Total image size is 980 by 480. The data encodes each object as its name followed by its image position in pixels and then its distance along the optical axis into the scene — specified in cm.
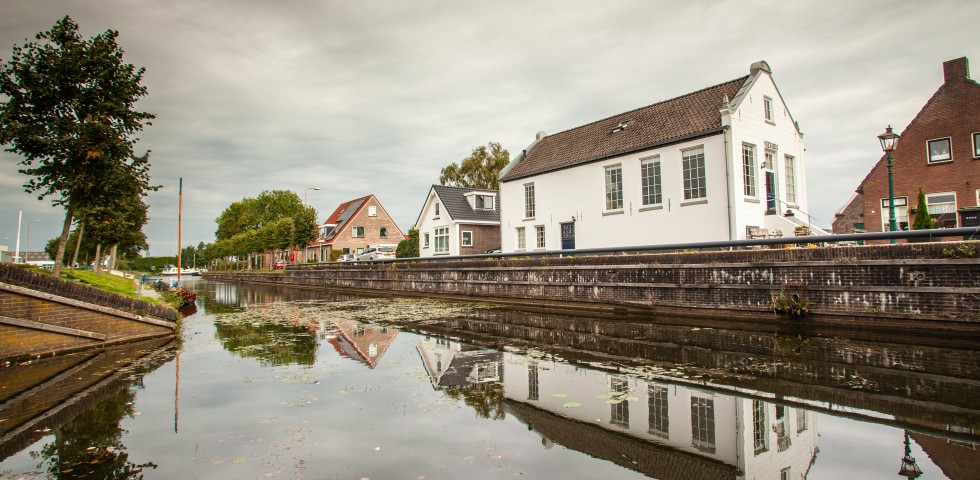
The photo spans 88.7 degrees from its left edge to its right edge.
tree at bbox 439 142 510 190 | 5734
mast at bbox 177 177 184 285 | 3799
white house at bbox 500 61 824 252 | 1970
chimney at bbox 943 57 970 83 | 2550
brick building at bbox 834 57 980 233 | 2480
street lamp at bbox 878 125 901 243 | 1280
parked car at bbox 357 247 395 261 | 4478
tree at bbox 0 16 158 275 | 1397
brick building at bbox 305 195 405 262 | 6075
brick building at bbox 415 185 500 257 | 3772
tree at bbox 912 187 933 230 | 1672
